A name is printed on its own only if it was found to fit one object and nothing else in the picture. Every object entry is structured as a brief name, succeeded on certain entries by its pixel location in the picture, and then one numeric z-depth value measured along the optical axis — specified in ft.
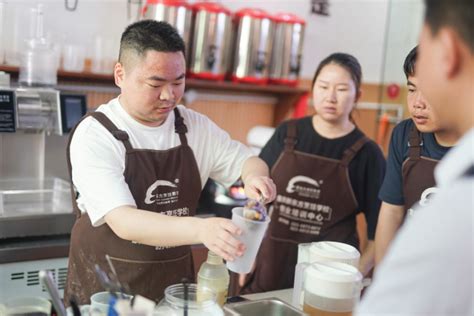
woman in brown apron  8.07
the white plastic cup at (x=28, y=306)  4.50
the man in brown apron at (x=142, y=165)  5.87
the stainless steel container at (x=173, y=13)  10.41
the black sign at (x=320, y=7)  13.42
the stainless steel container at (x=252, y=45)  11.59
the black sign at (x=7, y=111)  7.95
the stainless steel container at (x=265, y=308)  5.15
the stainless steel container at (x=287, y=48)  12.02
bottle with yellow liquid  5.05
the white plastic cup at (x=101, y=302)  4.50
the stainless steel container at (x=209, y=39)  11.02
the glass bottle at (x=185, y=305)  4.49
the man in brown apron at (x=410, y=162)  6.35
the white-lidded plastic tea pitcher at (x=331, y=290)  4.71
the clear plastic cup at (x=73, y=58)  9.77
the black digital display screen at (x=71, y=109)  8.51
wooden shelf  9.69
